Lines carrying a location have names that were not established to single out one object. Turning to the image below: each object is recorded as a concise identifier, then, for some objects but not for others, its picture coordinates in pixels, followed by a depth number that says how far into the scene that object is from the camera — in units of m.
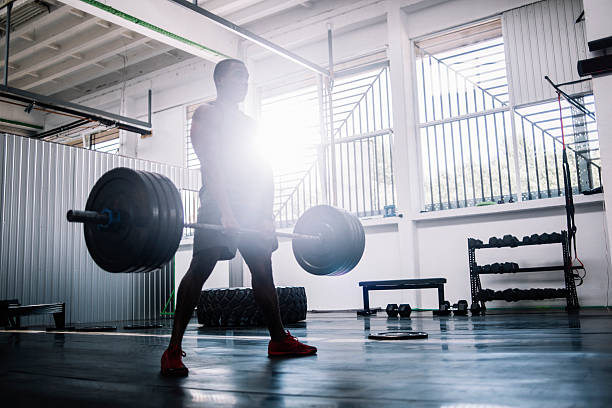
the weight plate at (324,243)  2.52
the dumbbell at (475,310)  4.73
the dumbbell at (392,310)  4.86
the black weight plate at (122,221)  1.71
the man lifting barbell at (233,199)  1.98
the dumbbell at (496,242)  5.02
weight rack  4.73
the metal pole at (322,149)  6.72
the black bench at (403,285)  4.98
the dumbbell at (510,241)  4.91
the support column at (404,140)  5.98
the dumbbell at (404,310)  4.85
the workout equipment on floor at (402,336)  2.66
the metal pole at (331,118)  6.36
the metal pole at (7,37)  5.13
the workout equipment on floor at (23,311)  4.16
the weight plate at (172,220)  1.73
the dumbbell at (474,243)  5.16
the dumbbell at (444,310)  4.84
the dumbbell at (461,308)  4.75
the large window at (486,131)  5.31
